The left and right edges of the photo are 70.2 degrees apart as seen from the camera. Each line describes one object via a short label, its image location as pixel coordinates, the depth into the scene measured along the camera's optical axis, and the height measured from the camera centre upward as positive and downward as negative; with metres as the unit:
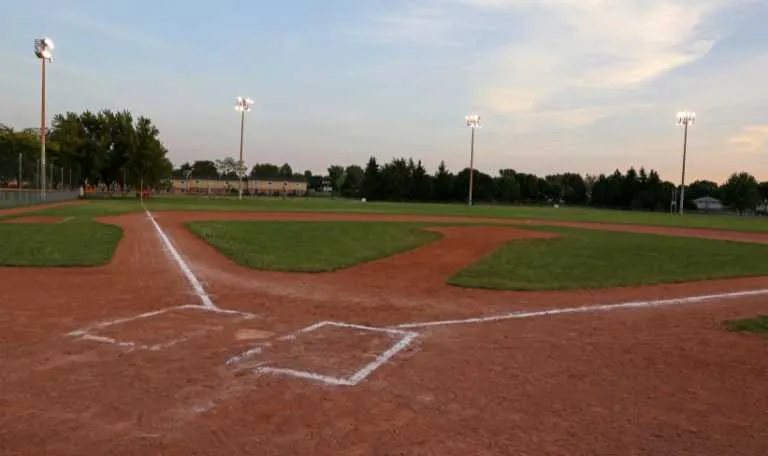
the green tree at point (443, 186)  106.12 +2.46
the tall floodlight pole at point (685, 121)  60.75 +9.99
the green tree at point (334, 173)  171.25 +7.00
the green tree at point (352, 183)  119.05 +2.99
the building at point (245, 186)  152.39 +1.11
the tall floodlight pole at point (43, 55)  42.91 +9.94
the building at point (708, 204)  103.41 +1.44
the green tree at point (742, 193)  97.31 +3.50
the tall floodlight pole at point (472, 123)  73.25 +10.40
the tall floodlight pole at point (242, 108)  63.94 +9.65
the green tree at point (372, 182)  108.25 +2.73
